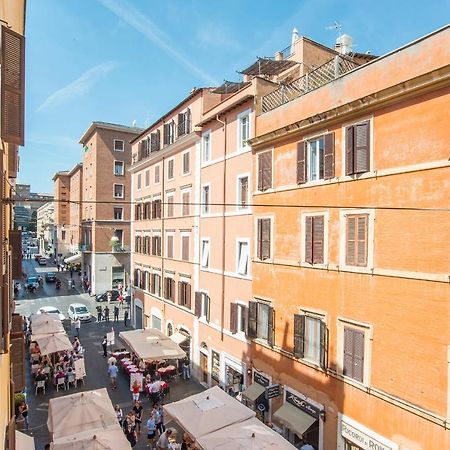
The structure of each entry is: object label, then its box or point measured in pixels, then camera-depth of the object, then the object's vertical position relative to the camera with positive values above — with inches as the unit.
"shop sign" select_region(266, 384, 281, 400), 652.7 -263.2
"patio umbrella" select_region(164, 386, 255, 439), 533.6 -256.6
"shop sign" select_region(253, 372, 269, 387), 701.9 -267.2
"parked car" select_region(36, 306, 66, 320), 1408.7 -300.9
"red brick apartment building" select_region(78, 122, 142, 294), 2010.3 +72.9
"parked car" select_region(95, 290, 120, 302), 1834.4 -331.0
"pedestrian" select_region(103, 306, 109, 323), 1504.7 -331.6
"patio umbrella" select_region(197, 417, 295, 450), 473.7 -254.7
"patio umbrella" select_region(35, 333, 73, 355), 915.8 -273.4
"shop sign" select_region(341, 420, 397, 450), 498.1 -267.7
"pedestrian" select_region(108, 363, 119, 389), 898.7 -328.5
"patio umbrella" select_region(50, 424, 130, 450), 485.4 -264.7
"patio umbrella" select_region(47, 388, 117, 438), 547.5 -264.9
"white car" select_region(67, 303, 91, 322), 1464.1 -322.0
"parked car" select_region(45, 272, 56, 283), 2321.6 -310.4
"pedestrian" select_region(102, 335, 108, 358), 1111.6 -329.0
